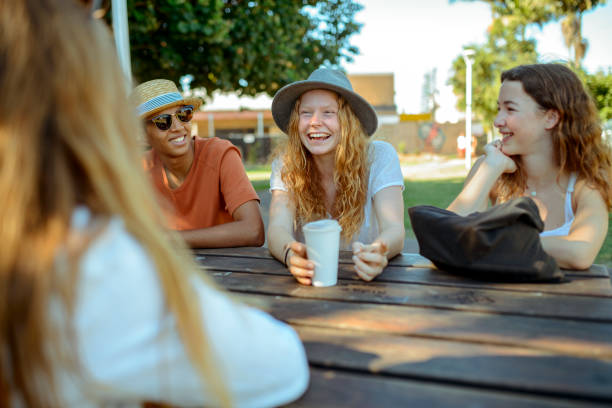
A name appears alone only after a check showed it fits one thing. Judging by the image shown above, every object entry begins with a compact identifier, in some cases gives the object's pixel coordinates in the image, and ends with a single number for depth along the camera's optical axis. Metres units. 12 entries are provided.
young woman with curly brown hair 2.17
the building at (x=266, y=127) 30.05
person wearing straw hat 2.79
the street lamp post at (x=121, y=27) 3.99
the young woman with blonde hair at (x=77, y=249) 0.65
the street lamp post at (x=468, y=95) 14.94
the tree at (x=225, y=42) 6.42
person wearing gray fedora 2.39
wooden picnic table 0.93
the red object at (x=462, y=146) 22.00
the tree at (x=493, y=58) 22.83
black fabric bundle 1.54
